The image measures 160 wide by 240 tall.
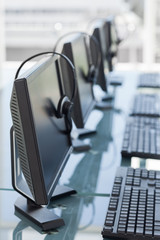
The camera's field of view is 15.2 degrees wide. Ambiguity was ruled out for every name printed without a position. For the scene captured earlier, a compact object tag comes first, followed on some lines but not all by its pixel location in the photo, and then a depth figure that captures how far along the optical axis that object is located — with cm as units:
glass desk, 167
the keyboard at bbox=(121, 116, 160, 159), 225
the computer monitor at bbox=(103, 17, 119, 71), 335
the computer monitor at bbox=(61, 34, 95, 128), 220
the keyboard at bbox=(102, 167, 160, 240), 161
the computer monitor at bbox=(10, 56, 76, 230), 156
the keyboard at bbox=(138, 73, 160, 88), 356
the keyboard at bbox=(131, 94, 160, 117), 287
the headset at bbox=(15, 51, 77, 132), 180
